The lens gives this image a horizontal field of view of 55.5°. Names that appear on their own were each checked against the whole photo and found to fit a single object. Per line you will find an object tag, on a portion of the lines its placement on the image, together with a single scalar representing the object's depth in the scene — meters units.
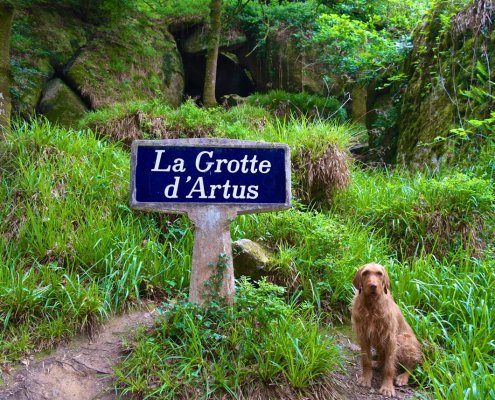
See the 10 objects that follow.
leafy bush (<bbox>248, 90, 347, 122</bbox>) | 9.77
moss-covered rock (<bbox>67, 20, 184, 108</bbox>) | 8.35
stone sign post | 3.12
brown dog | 2.97
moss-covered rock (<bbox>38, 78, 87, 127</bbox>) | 7.70
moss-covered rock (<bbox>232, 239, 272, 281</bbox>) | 3.93
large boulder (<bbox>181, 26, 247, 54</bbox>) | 10.89
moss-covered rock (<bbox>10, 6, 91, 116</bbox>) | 7.51
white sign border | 3.10
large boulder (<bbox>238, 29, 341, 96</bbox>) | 10.84
